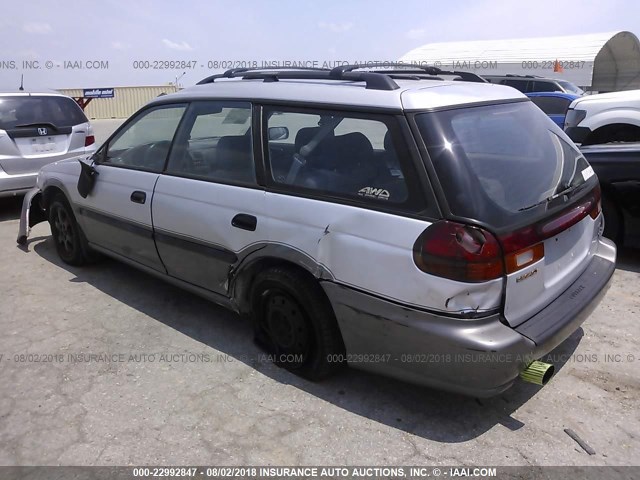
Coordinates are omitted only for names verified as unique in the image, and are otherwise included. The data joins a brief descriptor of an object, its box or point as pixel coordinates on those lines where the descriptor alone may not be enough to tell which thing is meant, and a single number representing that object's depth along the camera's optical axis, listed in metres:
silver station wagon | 2.38
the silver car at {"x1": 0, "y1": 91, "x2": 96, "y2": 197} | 6.38
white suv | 6.99
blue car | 11.53
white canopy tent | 29.82
